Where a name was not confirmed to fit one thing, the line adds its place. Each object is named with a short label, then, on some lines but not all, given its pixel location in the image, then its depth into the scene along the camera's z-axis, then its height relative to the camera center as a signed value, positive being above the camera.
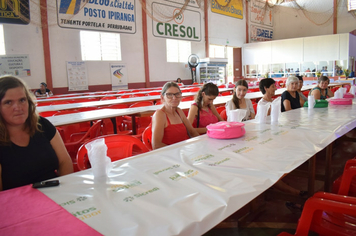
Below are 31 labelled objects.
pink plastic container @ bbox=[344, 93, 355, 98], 4.48 -0.26
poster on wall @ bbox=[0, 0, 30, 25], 7.87 +2.24
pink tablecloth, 0.86 -0.42
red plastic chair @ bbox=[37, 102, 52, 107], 5.93 -0.29
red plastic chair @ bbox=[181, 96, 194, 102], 5.49 -0.28
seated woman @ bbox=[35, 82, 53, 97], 8.30 -0.04
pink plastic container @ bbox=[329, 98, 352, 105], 3.76 -0.30
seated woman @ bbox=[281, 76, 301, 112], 3.71 -0.21
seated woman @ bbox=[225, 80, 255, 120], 3.21 -0.22
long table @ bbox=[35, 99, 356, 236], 0.91 -0.41
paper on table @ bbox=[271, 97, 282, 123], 2.60 -0.27
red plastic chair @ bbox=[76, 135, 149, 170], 1.88 -0.40
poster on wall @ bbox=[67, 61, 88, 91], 9.41 +0.45
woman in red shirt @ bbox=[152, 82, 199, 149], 2.27 -0.30
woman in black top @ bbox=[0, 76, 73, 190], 1.47 -0.28
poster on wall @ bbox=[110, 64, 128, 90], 10.51 +0.40
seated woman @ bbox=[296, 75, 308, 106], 4.24 -0.28
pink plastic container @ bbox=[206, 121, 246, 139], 1.99 -0.34
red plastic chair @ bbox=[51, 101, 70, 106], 6.03 -0.28
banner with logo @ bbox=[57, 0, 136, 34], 9.07 +2.49
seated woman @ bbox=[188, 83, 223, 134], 2.80 -0.25
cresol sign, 11.59 +2.54
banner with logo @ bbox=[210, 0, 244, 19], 14.07 +3.75
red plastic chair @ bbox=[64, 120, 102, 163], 2.94 -0.57
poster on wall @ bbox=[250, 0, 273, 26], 16.44 +4.03
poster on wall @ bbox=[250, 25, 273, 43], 17.06 +2.96
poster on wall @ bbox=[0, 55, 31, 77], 8.12 +0.75
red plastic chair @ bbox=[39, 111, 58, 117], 3.95 -0.33
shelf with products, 13.03 +0.63
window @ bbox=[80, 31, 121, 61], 9.83 +1.48
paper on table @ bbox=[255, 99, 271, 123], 2.54 -0.27
